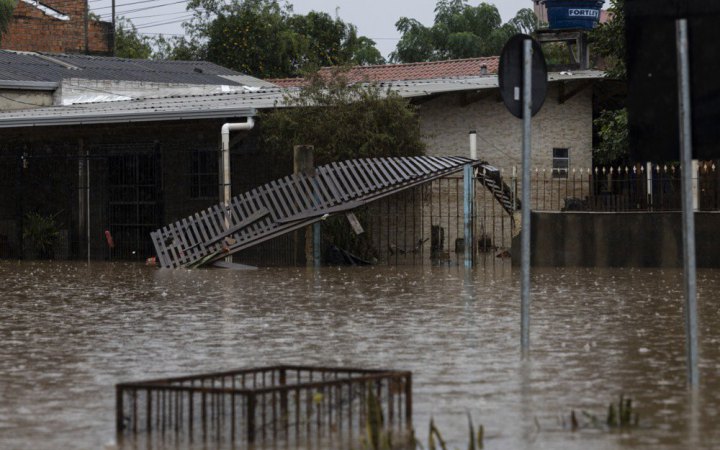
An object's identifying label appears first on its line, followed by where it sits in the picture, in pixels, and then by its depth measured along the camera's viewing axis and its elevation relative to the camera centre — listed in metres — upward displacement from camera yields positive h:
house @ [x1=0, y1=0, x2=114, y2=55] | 59.38 +8.43
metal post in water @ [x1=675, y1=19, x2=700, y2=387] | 8.75 +0.18
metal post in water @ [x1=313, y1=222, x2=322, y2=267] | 27.30 -0.27
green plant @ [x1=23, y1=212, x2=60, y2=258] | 33.22 -0.03
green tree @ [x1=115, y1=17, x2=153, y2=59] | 75.62 +10.33
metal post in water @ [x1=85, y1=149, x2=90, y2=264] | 31.45 +0.80
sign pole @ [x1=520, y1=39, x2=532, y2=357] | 10.83 +0.42
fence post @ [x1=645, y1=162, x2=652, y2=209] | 25.53 +0.78
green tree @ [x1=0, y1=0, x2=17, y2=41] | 55.03 +8.38
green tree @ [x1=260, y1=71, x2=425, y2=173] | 28.47 +2.06
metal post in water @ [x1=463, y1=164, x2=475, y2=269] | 26.11 +0.41
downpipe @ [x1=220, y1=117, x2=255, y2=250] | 27.64 +1.52
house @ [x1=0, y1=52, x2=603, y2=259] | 30.62 +1.83
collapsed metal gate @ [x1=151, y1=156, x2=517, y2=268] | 25.81 +0.48
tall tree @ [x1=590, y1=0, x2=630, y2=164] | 30.88 +3.27
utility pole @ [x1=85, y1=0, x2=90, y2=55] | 60.03 +8.48
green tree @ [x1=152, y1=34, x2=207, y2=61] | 66.06 +8.24
